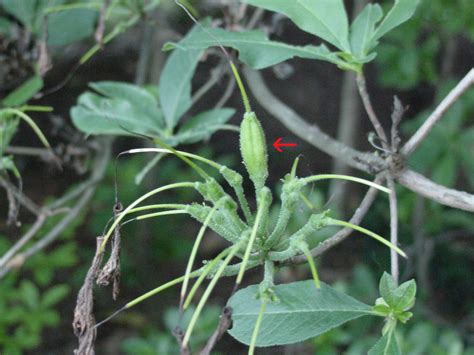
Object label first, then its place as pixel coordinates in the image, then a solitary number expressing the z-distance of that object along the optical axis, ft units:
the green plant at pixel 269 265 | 1.17
